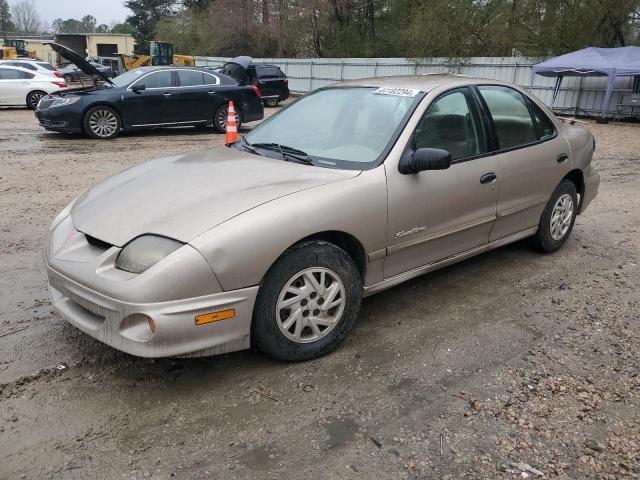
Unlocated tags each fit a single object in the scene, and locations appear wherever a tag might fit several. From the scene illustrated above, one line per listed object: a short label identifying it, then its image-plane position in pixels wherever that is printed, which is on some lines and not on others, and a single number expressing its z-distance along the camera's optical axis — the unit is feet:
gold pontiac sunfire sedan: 9.11
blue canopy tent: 58.49
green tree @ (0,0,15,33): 349.00
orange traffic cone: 29.99
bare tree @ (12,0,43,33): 417.08
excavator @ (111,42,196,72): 108.17
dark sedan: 38.50
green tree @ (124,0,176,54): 208.54
